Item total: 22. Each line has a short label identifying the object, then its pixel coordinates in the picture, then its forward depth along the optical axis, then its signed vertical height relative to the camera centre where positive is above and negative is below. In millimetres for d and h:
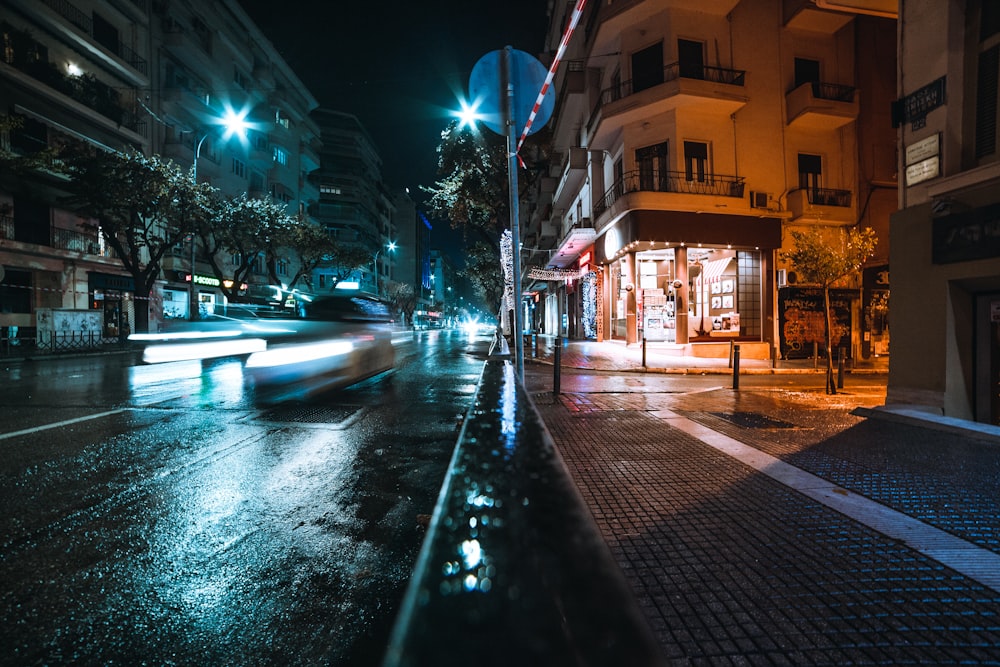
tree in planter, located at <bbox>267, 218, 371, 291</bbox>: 31489 +6425
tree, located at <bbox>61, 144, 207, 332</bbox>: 20109 +6323
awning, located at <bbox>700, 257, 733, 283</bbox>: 18547 +2271
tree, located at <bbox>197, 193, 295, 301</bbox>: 26891 +6220
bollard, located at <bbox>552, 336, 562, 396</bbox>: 9112 -953
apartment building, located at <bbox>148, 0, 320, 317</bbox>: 29094 +16937
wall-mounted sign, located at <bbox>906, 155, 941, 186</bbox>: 6488 +2201
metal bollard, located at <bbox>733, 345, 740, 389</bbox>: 9664 -1043
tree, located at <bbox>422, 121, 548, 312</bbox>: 20344 +6896
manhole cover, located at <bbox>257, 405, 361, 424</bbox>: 6645 -1349
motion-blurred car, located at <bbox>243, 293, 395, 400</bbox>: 9266 -522
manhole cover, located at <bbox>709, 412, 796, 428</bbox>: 6312 -1448
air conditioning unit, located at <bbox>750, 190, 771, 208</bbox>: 17031 +4630
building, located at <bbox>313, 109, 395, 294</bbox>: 58578 +18916
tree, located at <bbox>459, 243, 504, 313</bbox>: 30084 +4176
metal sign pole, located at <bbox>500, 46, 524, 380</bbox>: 6695 +2322
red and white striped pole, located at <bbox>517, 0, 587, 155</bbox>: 5887 +3968
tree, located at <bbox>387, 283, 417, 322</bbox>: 68000 +4935
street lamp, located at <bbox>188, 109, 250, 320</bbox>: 31561 +14398
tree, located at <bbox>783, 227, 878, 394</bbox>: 12227 +1773
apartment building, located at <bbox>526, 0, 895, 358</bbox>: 16344 +6741
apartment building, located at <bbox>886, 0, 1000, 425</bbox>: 5992 +1399
